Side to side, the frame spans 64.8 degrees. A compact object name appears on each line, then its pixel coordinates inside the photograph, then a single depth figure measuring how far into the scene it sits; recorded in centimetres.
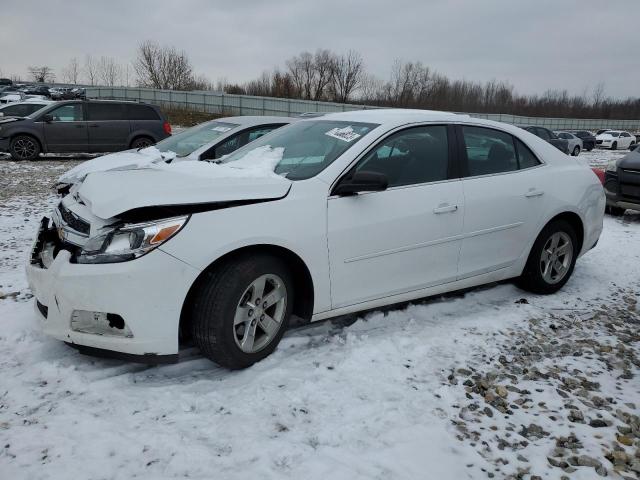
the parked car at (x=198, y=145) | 666
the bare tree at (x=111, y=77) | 8169
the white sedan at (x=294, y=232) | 278
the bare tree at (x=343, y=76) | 7062
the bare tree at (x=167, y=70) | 6088
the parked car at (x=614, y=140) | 3441
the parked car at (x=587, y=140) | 3209
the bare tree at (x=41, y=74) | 8931
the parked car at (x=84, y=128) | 1327
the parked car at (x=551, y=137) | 2444
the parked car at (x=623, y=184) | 838
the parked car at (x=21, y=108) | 1706
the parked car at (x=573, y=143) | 2739
